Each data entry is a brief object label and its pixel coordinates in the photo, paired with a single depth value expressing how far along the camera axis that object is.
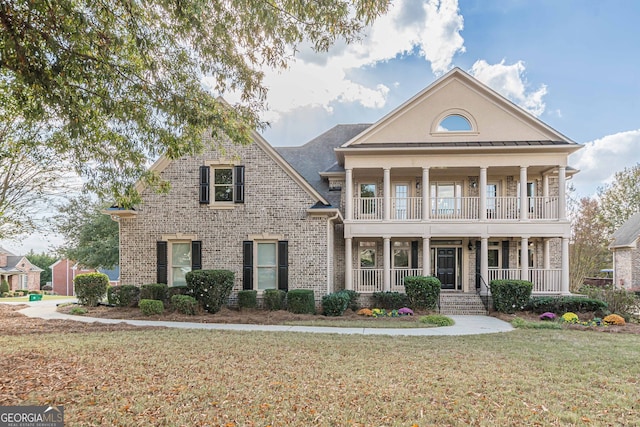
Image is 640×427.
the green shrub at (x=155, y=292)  12.64
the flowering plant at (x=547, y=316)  12.09
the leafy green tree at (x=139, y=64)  5.80
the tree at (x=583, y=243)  23.56
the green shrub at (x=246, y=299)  12.61
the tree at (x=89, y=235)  21.02
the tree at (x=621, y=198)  34.69
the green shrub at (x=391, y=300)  14.02
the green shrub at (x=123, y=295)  12.63
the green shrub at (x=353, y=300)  14.10
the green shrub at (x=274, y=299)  12.48
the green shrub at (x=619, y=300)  12.37
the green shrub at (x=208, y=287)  11.85
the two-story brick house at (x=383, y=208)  13.28
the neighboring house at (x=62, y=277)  47.59
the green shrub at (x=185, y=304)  11.53
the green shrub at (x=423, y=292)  13.19
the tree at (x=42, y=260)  55.41
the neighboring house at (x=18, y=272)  38.81
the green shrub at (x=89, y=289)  13.30
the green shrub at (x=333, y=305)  12.44
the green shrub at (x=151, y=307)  11.62
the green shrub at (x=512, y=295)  13.34
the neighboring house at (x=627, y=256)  24.42
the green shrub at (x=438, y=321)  10.76
